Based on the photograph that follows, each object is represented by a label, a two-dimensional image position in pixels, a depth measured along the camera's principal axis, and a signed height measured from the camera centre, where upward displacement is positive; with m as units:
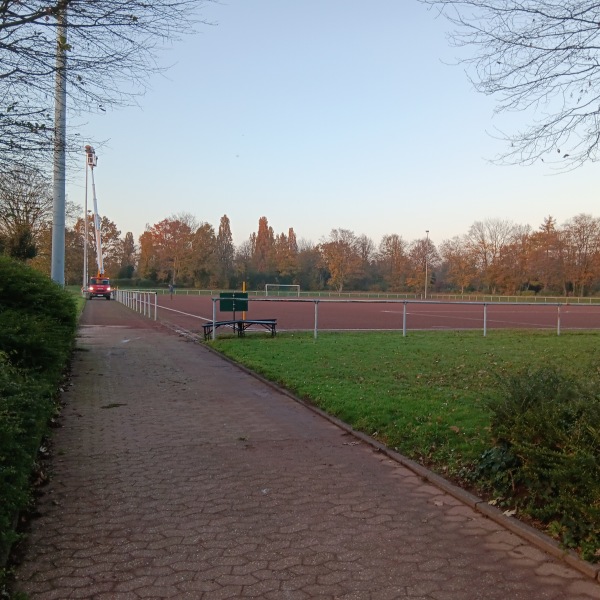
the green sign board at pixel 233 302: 17.64 -0.50
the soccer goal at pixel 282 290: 84.62 -0.61
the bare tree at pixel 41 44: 5.88 +2.49
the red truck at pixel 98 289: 54.66 -0.53
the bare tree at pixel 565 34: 6.46 +2.80
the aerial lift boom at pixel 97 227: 56.07 +5.25
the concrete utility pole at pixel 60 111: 6.21 +2.24
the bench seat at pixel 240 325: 16.36 -1.11
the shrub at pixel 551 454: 3.62 -1.10
